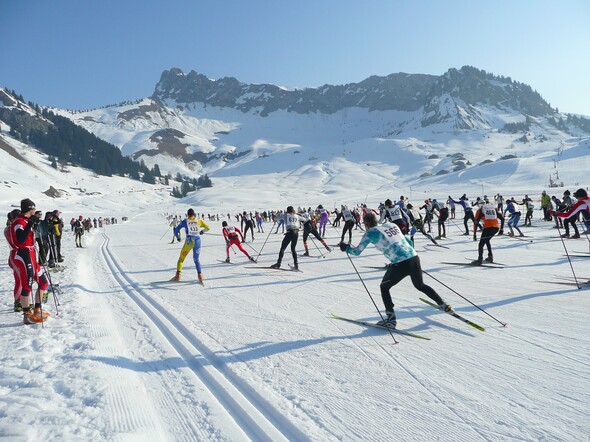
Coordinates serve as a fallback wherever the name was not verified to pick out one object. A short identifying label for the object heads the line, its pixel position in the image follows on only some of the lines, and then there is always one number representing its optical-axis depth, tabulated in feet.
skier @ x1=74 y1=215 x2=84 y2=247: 69.21
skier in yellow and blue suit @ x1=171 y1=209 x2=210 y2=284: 29.22
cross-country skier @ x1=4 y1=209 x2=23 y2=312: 18.54
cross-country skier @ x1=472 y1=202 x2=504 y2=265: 30.45
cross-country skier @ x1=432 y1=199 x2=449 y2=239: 52.01
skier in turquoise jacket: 16.21
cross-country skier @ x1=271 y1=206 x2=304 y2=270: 33.09
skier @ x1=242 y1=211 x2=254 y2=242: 70.18
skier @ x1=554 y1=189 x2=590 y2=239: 25.18
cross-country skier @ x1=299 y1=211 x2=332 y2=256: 40.06
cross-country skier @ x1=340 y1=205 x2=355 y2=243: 46.78
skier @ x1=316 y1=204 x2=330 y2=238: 63.36
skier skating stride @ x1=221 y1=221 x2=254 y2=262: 39.75
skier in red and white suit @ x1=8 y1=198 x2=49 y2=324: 18.31
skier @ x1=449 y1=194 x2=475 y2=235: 46.98
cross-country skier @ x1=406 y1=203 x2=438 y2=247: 37.96
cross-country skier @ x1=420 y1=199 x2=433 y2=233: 55.26
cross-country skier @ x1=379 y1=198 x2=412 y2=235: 35.45
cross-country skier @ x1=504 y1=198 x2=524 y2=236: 50.65
